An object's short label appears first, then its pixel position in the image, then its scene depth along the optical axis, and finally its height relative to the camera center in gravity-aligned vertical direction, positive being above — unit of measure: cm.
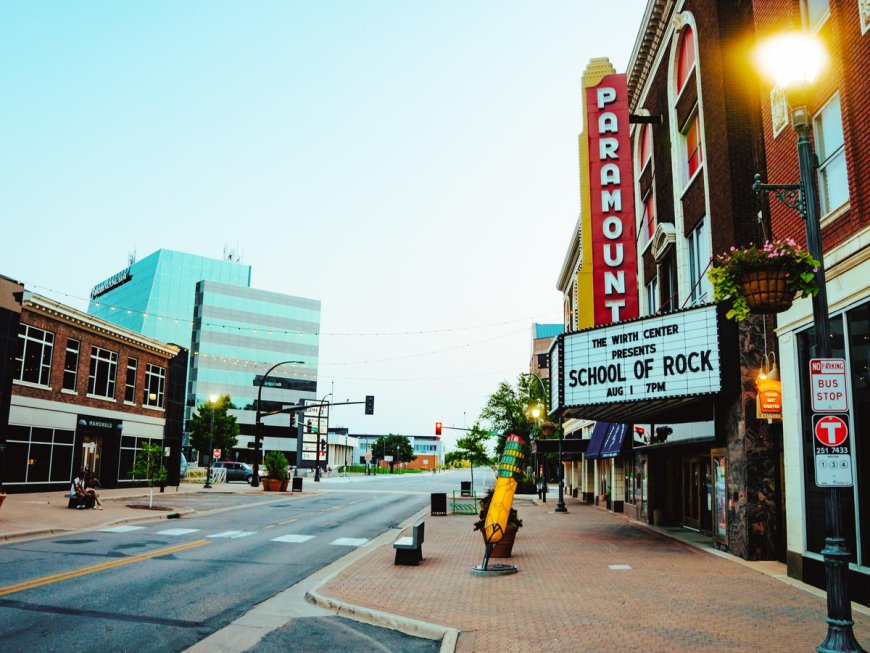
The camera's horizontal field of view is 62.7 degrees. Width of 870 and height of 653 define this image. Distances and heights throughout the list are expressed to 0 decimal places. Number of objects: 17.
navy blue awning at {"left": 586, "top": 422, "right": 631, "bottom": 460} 2720 +30
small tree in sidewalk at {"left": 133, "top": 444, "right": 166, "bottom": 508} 3012 -121
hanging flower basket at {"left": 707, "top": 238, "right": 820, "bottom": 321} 853 +210
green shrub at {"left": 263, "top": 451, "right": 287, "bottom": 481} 4417 -157
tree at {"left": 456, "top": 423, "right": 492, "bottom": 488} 6341 -17
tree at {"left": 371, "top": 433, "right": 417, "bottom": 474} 16150 -127
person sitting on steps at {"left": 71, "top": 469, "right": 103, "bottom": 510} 2517 -191
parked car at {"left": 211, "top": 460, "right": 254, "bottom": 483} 6112 -272
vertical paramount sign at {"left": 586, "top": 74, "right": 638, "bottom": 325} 2270 +773
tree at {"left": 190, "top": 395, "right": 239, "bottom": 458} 7612 +100
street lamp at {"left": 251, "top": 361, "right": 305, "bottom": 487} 4981 -70
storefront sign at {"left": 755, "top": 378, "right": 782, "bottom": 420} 1431 +103
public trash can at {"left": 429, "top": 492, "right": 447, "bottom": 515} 2909 -248
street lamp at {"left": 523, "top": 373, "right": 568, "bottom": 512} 3128 -247
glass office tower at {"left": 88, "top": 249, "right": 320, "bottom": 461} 11081 +1439
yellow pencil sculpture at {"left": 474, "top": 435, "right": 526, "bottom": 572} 1419 -81
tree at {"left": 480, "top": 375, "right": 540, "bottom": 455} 8188 +419
